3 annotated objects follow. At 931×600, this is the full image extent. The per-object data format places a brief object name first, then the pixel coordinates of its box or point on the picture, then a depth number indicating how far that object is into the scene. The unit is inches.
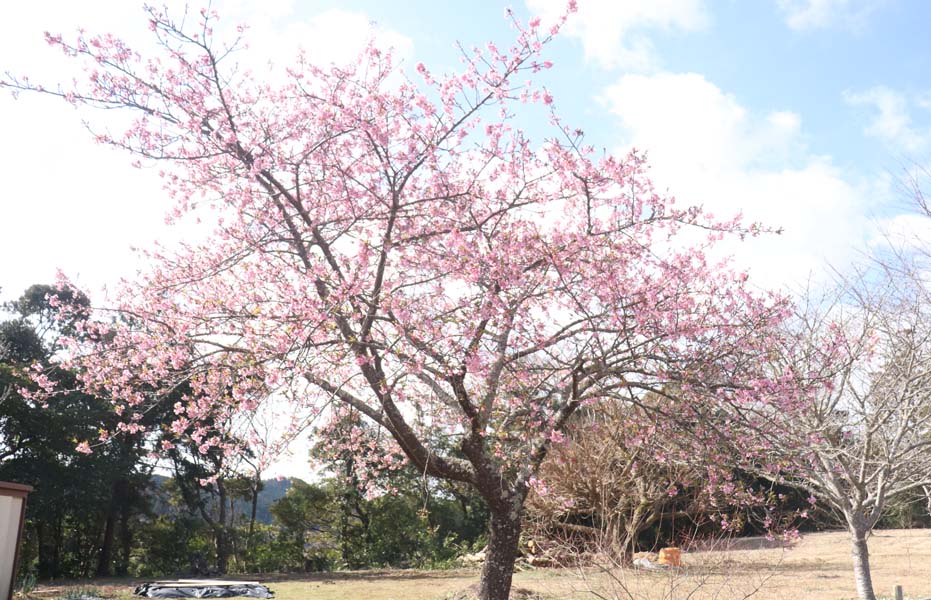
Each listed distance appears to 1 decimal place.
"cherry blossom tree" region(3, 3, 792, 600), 226.4
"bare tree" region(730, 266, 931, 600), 307.0
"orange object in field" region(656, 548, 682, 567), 472.3
